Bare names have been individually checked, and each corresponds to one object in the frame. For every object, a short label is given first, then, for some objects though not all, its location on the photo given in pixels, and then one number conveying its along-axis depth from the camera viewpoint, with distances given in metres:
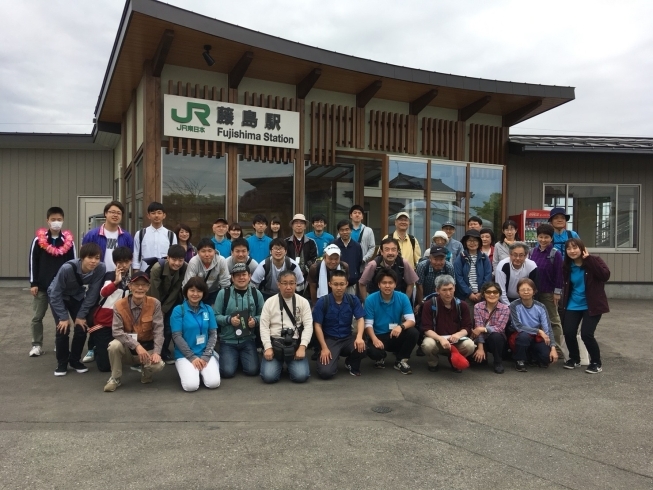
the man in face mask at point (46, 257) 6.18
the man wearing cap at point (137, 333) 5.21
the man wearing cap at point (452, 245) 7.00
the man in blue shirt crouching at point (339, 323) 5.77
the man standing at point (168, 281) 5.87
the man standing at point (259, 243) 7.13
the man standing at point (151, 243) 6.44
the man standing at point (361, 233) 7.43
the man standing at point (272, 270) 6.39
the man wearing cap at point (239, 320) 5.72
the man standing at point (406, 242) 6.97
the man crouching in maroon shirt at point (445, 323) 5.86
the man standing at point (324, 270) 6.17
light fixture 7.80
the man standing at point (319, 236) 7.23
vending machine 11.11
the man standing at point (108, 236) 6.17
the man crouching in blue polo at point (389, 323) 5.91
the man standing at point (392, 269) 6.30
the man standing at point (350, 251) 6.84
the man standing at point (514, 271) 6.45
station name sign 8.18
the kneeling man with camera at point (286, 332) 5.47
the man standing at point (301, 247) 6.90
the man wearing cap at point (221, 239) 7.07
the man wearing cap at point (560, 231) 6.73
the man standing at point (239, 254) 6.13
